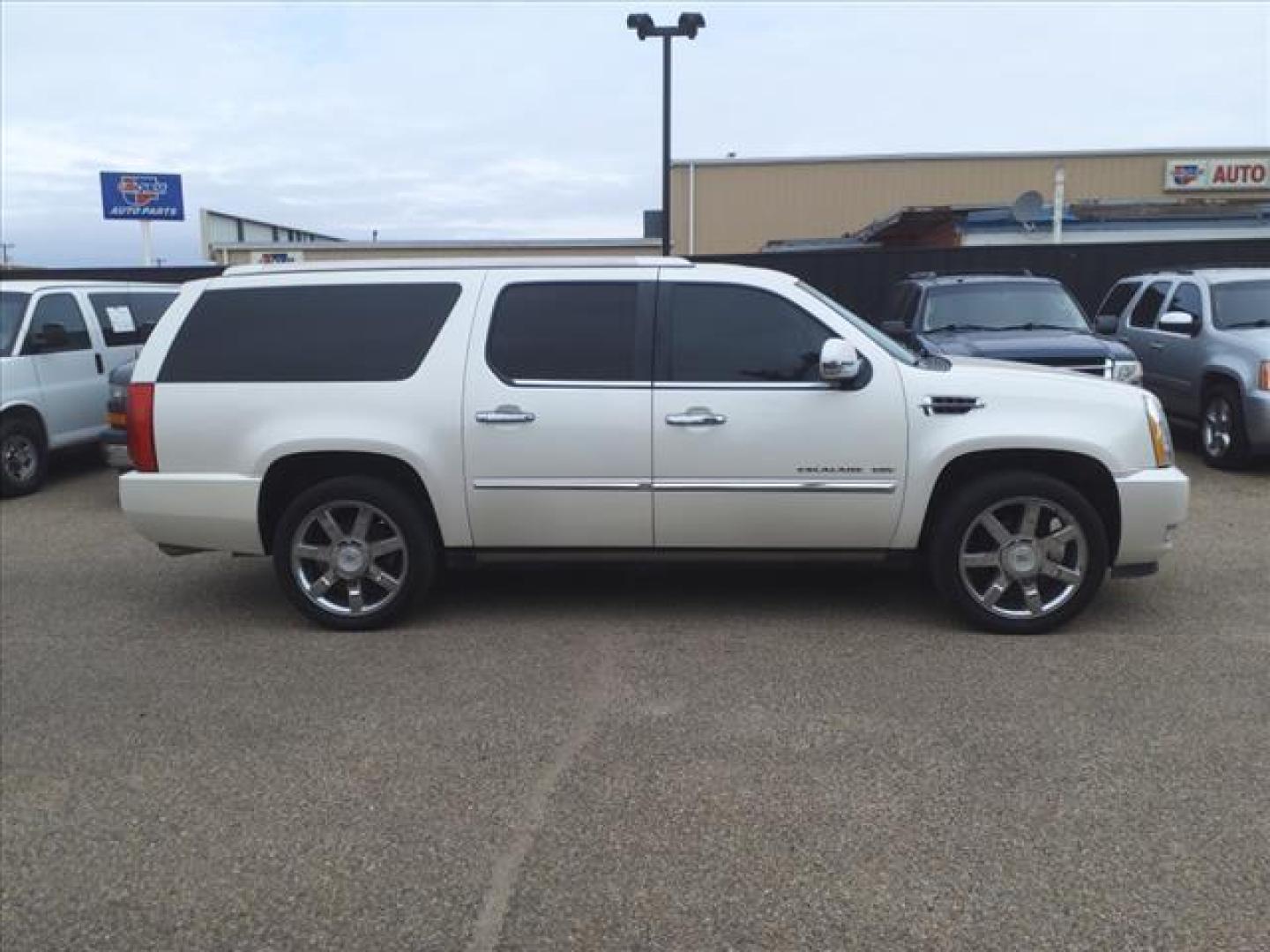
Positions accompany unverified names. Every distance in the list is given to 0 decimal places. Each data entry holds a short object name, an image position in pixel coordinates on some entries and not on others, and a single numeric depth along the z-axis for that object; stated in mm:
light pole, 16562
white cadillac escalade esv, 5316
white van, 9844
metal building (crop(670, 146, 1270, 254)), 31297
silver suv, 9281
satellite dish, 20988
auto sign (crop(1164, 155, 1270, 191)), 32031
